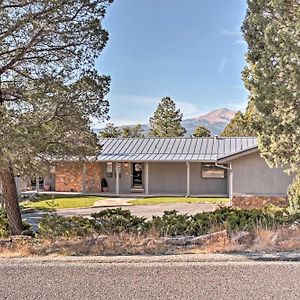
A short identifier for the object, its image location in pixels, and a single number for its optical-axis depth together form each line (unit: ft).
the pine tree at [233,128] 140.37
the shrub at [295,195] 45.90
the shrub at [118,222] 31.54
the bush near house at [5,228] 34.15
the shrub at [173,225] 30.45
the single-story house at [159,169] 89.92
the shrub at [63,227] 29.81
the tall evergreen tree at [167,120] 167.73
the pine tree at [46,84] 28.84
